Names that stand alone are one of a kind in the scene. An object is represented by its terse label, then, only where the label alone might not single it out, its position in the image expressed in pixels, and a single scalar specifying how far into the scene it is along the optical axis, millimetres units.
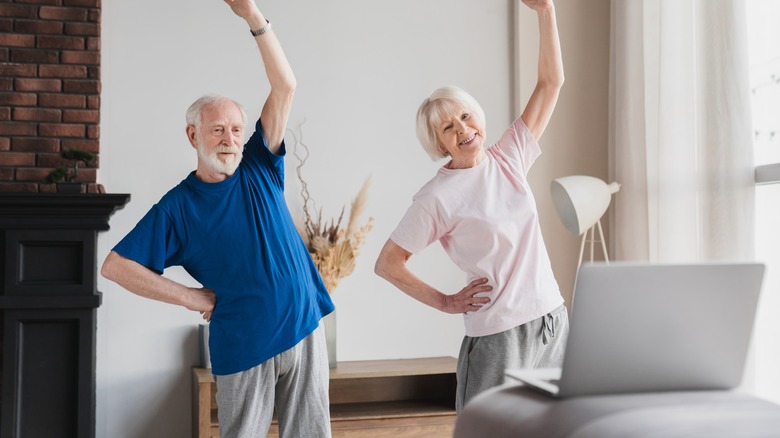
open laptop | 1073
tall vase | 3730
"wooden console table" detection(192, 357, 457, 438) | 3472
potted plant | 3588
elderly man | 2184
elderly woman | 2064
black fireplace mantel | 3547
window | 3061
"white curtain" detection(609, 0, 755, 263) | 3127
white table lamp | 3385
